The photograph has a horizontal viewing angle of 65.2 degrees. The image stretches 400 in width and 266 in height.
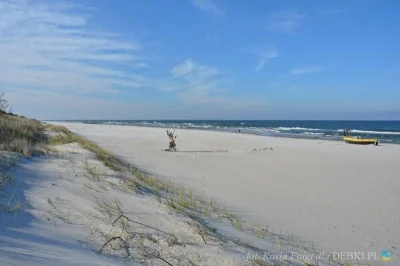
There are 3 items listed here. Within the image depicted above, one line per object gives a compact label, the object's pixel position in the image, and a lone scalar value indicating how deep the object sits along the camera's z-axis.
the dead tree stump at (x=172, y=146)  18.28
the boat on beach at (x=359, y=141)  27.27
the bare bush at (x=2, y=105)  25.44
